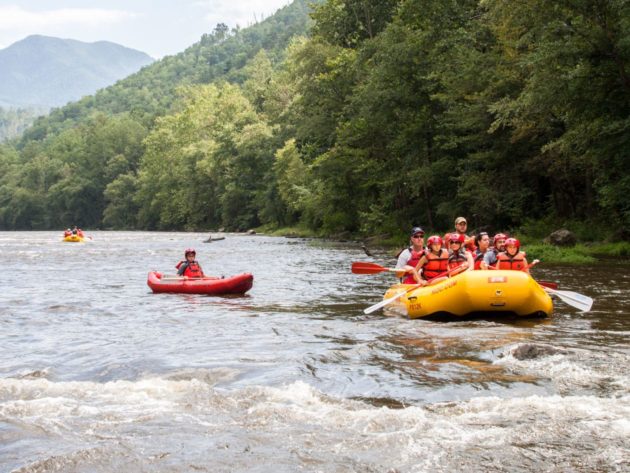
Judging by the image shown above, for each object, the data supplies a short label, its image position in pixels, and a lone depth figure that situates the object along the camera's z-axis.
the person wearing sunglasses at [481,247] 12.98
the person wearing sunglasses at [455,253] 11.74
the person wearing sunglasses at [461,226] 13.29
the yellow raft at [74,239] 44.78
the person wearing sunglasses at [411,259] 11.91
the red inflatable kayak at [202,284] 14.92
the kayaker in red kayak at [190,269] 16.22
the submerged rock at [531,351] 7.65
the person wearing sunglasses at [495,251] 11.99
